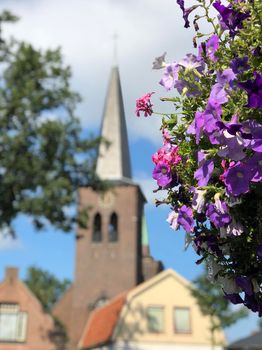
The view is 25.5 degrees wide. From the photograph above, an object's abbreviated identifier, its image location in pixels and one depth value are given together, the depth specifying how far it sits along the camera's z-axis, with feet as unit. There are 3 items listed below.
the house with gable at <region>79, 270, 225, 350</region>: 120.78
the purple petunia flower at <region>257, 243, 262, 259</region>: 8.35
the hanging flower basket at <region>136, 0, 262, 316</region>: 8.14
